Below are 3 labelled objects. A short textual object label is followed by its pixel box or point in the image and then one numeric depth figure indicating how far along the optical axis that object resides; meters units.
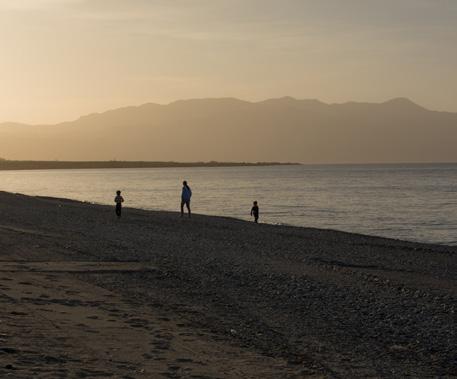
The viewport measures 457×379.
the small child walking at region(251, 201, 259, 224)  37.03
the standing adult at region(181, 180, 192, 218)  34.31
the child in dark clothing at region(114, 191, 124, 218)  33.84
